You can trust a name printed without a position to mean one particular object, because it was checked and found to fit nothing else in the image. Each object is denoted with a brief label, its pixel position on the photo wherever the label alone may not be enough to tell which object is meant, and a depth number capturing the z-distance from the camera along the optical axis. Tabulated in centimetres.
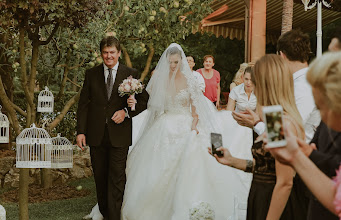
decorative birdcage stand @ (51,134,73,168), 818
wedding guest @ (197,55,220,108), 1078
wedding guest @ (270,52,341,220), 203
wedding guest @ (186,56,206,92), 1015
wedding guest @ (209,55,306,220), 329
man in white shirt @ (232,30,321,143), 402
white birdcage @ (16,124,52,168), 602
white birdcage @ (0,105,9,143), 791
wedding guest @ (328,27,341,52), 290
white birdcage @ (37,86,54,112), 841
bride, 646
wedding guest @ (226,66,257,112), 800
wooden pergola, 1163
